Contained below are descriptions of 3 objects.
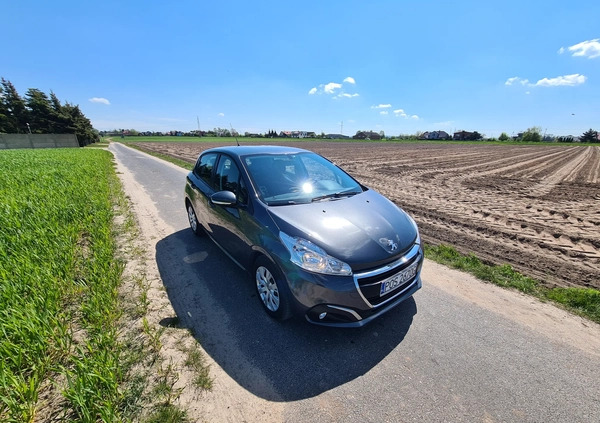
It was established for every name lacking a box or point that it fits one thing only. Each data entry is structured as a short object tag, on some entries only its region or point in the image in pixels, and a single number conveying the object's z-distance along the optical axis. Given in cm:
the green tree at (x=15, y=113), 4375
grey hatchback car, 231
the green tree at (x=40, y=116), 4525
